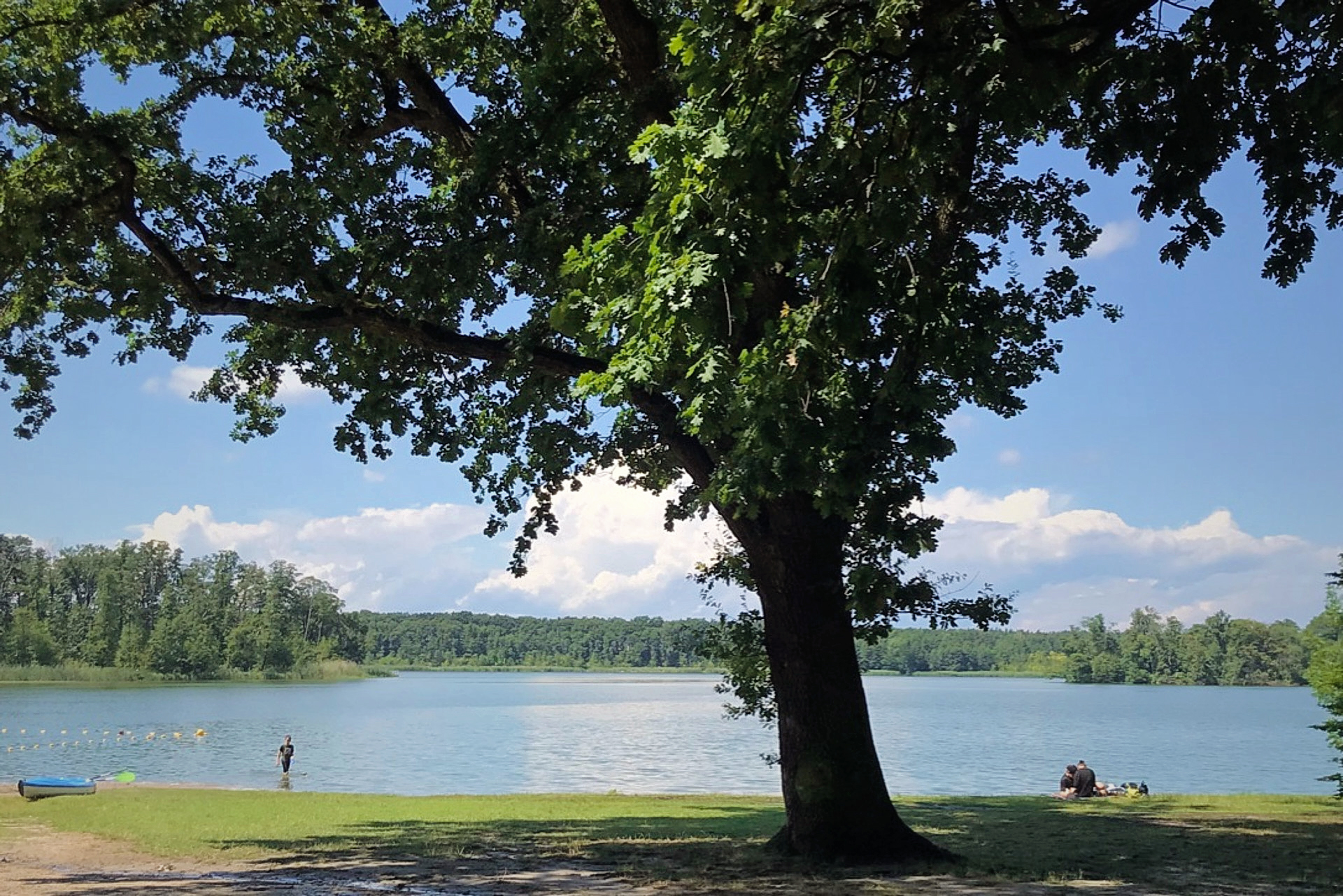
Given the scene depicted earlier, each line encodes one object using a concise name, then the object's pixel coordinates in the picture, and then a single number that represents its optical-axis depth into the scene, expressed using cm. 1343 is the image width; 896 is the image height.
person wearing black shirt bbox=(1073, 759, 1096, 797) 2403
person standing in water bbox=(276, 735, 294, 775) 3125
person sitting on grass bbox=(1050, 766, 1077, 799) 2469
